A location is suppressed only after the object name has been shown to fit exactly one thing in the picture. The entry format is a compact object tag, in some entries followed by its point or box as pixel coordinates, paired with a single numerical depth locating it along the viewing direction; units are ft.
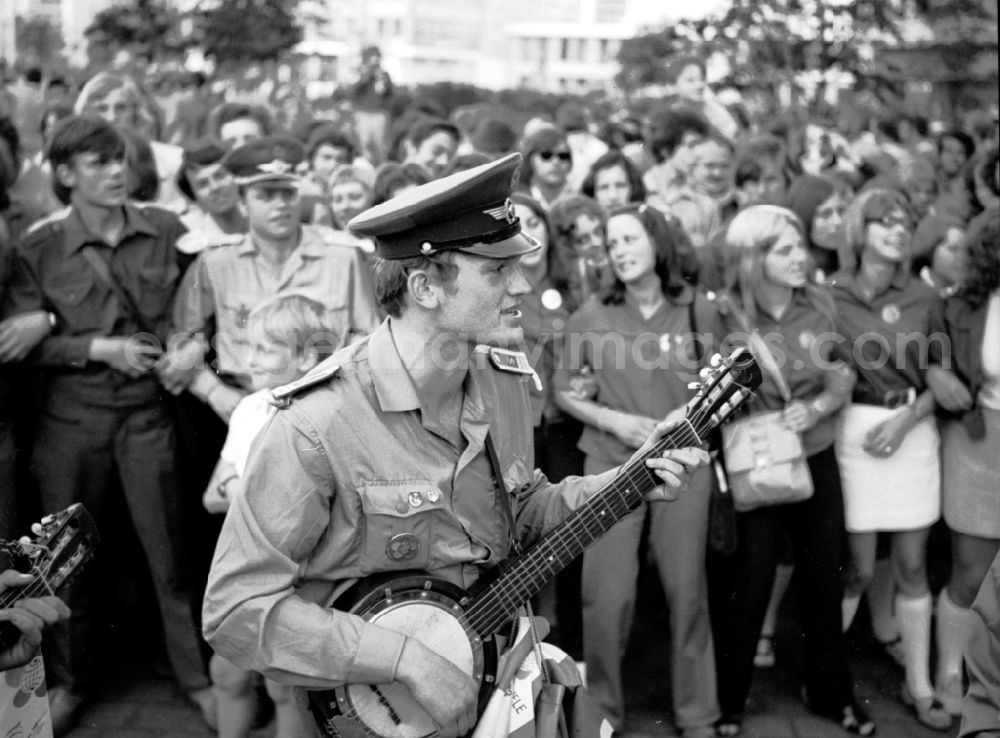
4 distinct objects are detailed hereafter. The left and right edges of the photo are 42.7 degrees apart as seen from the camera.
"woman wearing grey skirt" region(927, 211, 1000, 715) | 16.57
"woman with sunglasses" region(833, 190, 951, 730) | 16.70
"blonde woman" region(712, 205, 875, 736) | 16.02
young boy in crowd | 13.83
